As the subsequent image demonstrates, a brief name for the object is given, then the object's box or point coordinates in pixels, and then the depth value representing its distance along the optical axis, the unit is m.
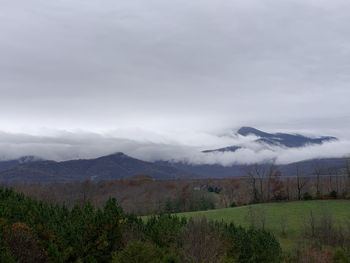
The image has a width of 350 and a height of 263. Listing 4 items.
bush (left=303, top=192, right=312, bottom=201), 135.41
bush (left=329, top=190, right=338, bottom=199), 132.88
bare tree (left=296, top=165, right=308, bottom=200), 140.32
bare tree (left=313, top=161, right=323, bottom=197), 136.73
